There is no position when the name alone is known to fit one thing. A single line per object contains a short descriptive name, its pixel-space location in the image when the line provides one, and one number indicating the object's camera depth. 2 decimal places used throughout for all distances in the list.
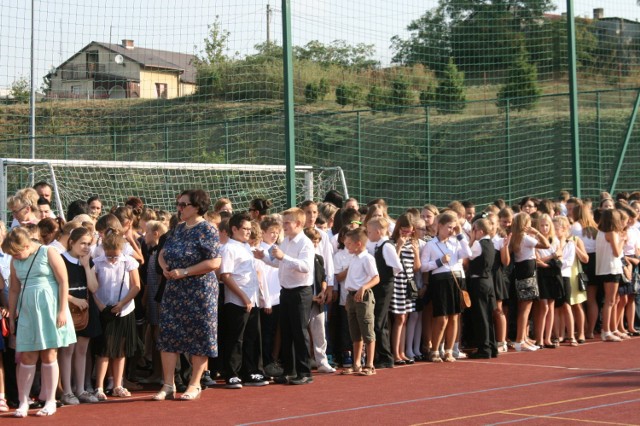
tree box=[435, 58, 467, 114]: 21.89
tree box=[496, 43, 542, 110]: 22.59
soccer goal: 18.86
